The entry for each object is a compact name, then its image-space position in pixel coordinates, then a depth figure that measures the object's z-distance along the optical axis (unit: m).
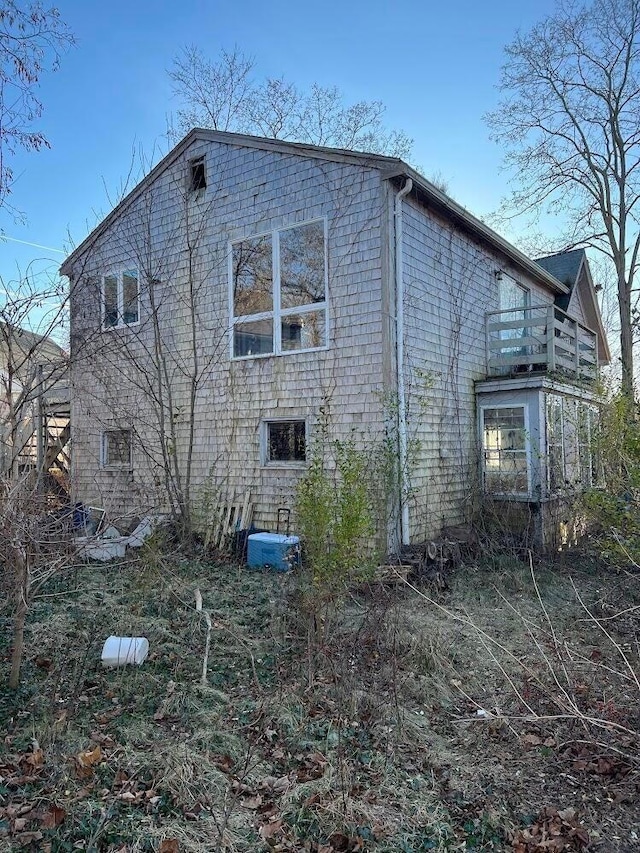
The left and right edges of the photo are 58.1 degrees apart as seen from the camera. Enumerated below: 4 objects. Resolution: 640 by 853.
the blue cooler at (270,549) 8.27
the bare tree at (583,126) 17.19
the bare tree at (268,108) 20.70
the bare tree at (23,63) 5.86
